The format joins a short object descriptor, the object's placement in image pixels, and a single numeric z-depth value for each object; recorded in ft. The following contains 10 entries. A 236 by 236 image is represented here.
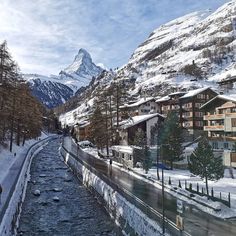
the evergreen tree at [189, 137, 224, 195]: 89.45
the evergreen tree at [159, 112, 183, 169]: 122.85
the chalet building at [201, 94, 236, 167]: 123.03
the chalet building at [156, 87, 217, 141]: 188.20
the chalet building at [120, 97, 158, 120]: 224.54
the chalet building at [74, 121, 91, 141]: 289.69
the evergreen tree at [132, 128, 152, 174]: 116.23
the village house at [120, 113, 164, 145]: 167.17
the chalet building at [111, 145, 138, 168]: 135.63
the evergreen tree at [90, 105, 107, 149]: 171.32
